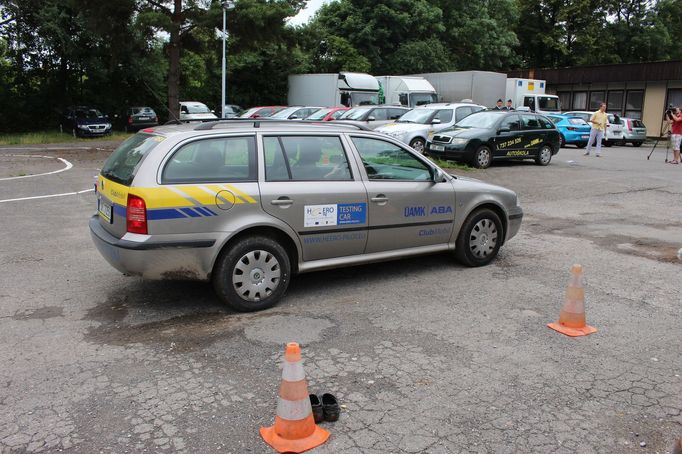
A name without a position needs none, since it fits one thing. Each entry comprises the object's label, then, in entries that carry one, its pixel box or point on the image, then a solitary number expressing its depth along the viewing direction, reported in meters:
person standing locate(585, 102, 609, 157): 20.30
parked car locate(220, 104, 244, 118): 32.58
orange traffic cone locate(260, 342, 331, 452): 3.24
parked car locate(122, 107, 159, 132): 32.94
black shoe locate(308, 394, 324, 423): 3.49
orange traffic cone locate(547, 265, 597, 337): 4.94
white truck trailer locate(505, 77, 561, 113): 29.86
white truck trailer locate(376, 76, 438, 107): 27.52
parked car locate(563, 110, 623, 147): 28.47
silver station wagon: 4.95
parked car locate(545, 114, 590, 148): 26.45
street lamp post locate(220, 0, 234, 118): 22.36
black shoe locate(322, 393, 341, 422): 3.50
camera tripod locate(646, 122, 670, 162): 27.45
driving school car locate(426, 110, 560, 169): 16.20
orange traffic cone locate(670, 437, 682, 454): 2.47
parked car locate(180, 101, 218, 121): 31.79
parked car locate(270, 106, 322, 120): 24.06
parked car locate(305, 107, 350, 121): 21.01
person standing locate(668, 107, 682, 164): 18.84
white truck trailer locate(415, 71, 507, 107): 28.17
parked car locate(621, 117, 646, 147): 28.78
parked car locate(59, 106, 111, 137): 29.22
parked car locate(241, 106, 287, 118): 25.98
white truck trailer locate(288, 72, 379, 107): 28.70
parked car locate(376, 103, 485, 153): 17.48
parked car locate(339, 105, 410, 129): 19.73
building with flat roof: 33.19
